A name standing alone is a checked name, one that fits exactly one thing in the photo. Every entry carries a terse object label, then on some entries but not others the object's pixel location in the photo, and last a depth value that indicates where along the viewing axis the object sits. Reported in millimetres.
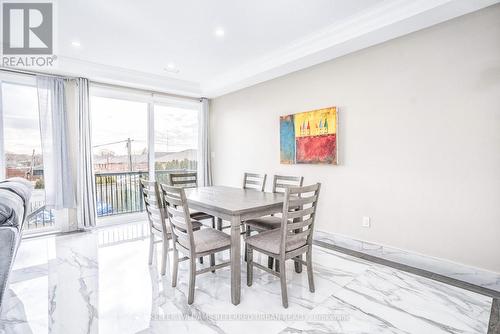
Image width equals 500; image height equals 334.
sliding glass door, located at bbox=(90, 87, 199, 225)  4582
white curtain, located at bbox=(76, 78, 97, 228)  4059
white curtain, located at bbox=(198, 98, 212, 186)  5562
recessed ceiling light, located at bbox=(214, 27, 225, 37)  2967
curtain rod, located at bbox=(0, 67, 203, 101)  3613
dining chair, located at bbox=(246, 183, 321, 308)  2010
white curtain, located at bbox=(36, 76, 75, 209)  3801
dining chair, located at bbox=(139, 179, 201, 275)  2502
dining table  2086
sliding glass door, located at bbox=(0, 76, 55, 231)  3662
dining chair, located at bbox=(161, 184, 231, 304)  2076
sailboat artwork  3432
